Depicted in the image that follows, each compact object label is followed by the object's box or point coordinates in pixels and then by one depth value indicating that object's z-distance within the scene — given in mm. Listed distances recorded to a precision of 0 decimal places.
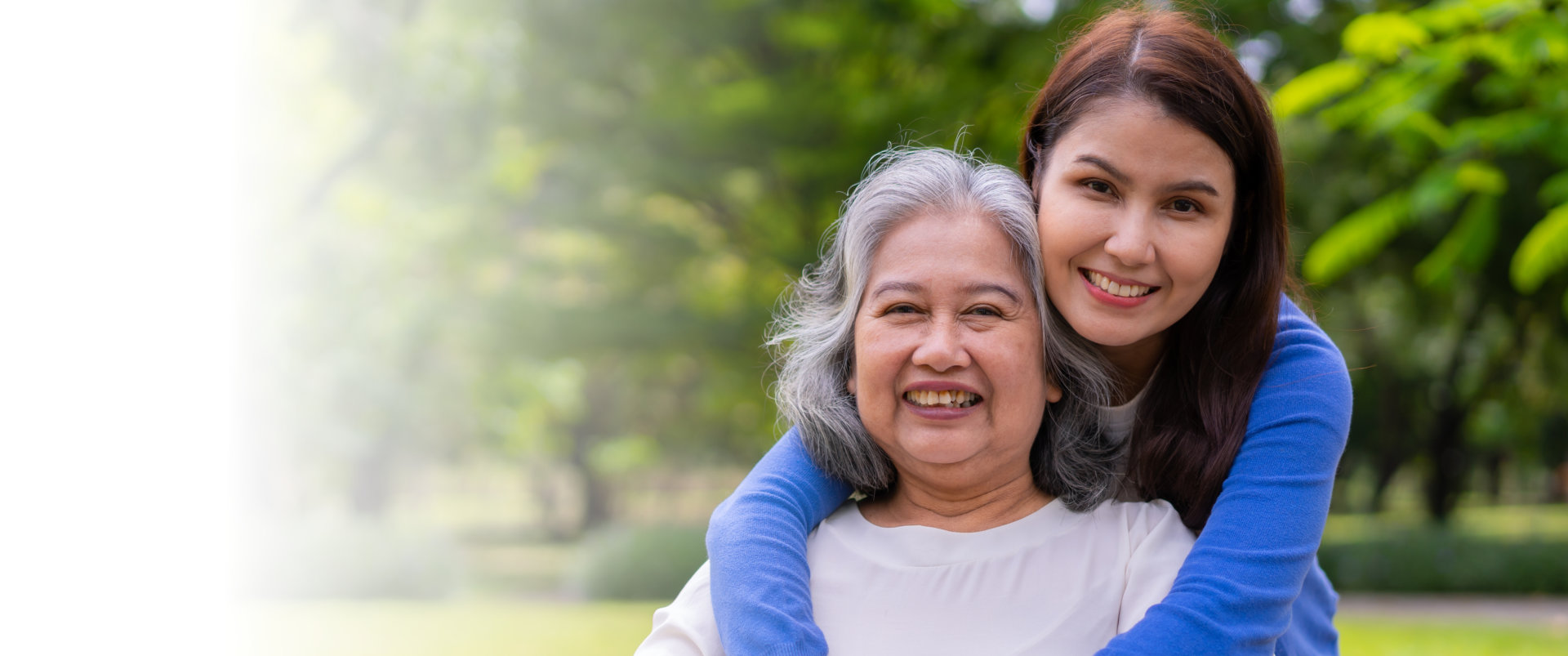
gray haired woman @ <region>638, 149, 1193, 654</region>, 1993
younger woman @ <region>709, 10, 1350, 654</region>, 1884
